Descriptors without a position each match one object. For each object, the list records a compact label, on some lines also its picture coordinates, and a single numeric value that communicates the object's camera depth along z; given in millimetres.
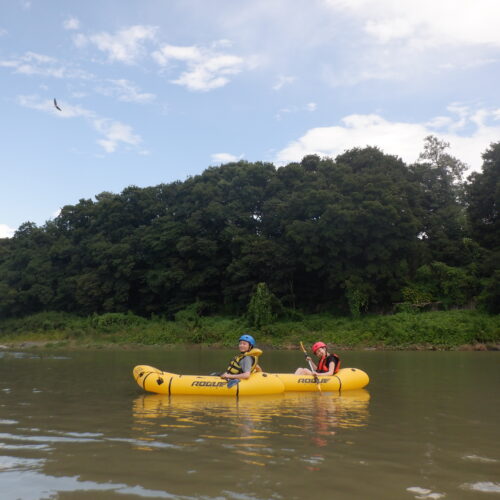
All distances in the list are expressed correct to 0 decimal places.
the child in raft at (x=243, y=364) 9508
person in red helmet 10594
